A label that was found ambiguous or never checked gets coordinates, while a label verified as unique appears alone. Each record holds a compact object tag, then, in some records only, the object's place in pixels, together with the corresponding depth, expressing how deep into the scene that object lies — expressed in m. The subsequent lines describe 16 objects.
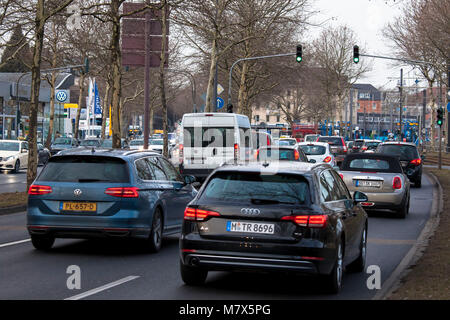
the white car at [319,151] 34.79
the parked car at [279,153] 26.33
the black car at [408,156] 30.89
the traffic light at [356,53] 42.13
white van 26.83
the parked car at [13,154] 39.91
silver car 19.25
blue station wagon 11.72
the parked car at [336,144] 46.72
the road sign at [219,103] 46.35
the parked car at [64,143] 57.66
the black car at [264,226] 8.51
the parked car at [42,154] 44.97
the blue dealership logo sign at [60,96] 62.94
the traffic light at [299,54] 41.81
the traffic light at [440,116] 38.75
